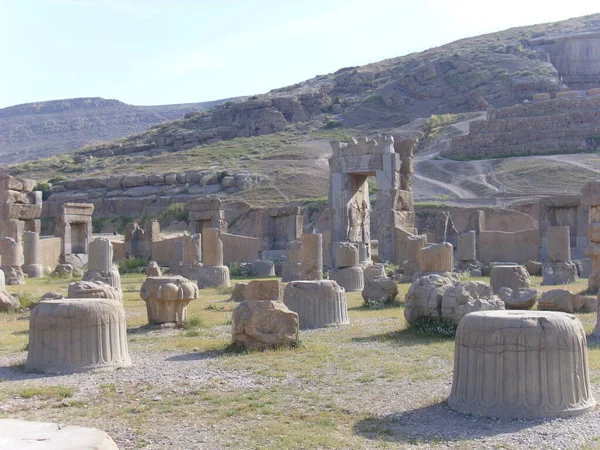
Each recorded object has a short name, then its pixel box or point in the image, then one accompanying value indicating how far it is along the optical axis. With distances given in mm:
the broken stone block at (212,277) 21281
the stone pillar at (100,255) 19250
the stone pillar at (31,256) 25688
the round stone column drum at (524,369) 6430
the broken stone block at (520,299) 12427
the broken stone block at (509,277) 16328
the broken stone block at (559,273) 19688
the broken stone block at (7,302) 14703
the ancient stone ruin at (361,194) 26000
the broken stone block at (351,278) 19656
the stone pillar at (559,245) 20375
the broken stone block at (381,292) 15031
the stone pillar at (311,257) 19750
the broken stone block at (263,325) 9711
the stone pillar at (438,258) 16438
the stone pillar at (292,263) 23016
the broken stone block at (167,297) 12156
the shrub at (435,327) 10584
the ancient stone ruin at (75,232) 30203
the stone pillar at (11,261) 22312
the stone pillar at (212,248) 21719
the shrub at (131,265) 29422
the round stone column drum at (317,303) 12109
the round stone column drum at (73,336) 8602
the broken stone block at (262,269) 26188
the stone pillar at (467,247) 23375
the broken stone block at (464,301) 10531
